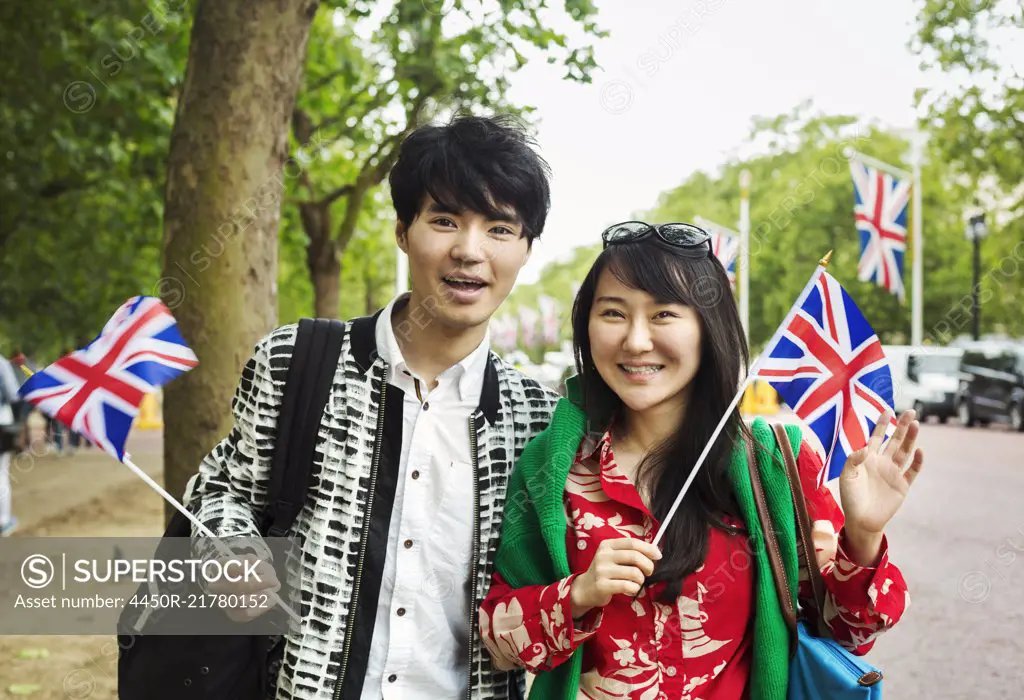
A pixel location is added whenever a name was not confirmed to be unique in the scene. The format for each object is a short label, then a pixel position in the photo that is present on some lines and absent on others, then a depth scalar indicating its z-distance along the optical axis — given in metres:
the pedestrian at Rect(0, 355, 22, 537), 9.74
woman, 2.19
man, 2.34
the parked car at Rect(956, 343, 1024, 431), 21.38
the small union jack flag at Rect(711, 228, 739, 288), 19.95
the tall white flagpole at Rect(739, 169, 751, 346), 32.09
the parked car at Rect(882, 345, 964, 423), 24.39
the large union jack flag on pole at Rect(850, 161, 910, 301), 20.00
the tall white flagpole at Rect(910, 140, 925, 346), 28.94
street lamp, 27.29
